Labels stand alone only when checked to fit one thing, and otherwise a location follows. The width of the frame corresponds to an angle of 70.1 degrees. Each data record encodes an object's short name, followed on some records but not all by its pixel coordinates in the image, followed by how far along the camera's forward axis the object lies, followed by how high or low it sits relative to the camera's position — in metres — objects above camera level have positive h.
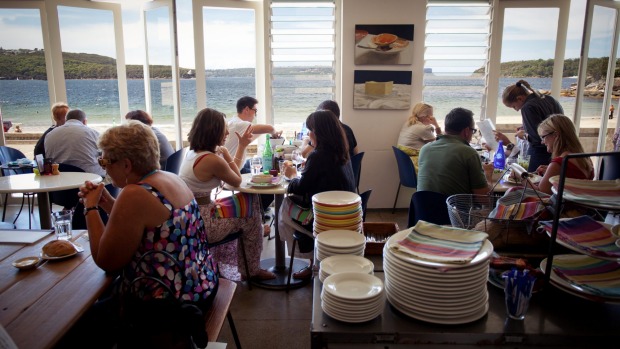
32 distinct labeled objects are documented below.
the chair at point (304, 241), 3.21 -1.09
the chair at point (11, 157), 4.58 -0.75
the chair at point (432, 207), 2.73 -0.72
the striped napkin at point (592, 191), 1.21 -0.29
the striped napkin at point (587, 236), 1.18 -0.41
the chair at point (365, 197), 3.12 -0.75
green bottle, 3.95 -0.64
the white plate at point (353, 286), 1.29 -0.60
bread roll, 1.91 -0.69
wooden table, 1.36 -0.73
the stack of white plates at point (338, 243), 1.69 -0.59
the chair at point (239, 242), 3.15 -1.09
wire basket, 1.54 -0.50
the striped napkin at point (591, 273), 1.28 -0.55
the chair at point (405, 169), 4.95 -0.89
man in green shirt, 2.85 -0.46
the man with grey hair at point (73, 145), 4.06 -0.52
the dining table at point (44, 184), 3.27 -0.73
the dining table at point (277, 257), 3.32 -1.40
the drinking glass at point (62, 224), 2.14 -0.65
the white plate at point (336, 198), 2.18 -0.55
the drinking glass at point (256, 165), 3.79 -0.64
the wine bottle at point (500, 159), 4.00 -0.62
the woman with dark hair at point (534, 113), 3.95 -0.20
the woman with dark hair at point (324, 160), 2.97 -0.47
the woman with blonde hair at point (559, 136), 2.92 -0.30
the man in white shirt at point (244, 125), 4.57 -0.37
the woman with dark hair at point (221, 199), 3.06 -0.79
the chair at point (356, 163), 4.39 -0.73
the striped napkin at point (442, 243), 1.26 -0.46
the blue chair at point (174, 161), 4.39 -0.72
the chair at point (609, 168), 3.34 -0.60
